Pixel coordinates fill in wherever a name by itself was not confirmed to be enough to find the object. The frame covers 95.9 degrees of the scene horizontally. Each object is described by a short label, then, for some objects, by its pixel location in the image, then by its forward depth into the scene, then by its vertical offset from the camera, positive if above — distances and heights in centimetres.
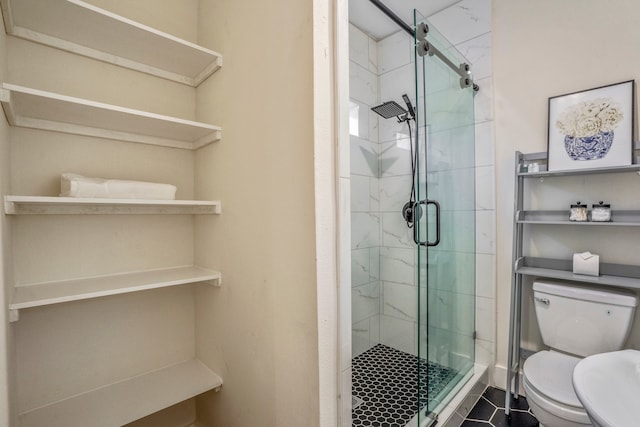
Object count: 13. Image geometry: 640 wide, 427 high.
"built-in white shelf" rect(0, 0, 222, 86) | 100 +69
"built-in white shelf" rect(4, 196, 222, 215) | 93 +2
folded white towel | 105 +9
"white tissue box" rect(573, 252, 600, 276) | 151 -31
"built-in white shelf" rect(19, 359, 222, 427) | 107 -78
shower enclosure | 147 -20
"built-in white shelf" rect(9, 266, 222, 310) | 96 -29
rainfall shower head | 208 +73
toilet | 127 -68
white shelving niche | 99 +32
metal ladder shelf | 149 -34
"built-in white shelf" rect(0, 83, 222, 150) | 95 +37
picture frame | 148 +42
